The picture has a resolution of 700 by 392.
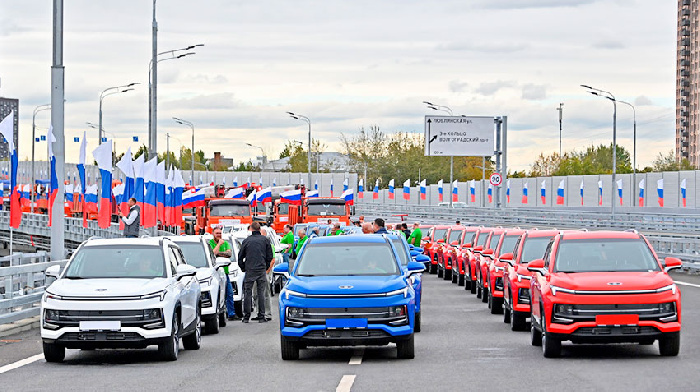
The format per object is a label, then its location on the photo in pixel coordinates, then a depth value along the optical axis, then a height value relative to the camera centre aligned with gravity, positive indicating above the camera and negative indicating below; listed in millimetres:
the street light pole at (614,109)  68062 +4921
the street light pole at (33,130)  101812 +5313
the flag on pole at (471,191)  99275 +335
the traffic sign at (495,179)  64588 +855
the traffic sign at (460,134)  71125 +3568
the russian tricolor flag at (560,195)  89912 +26
